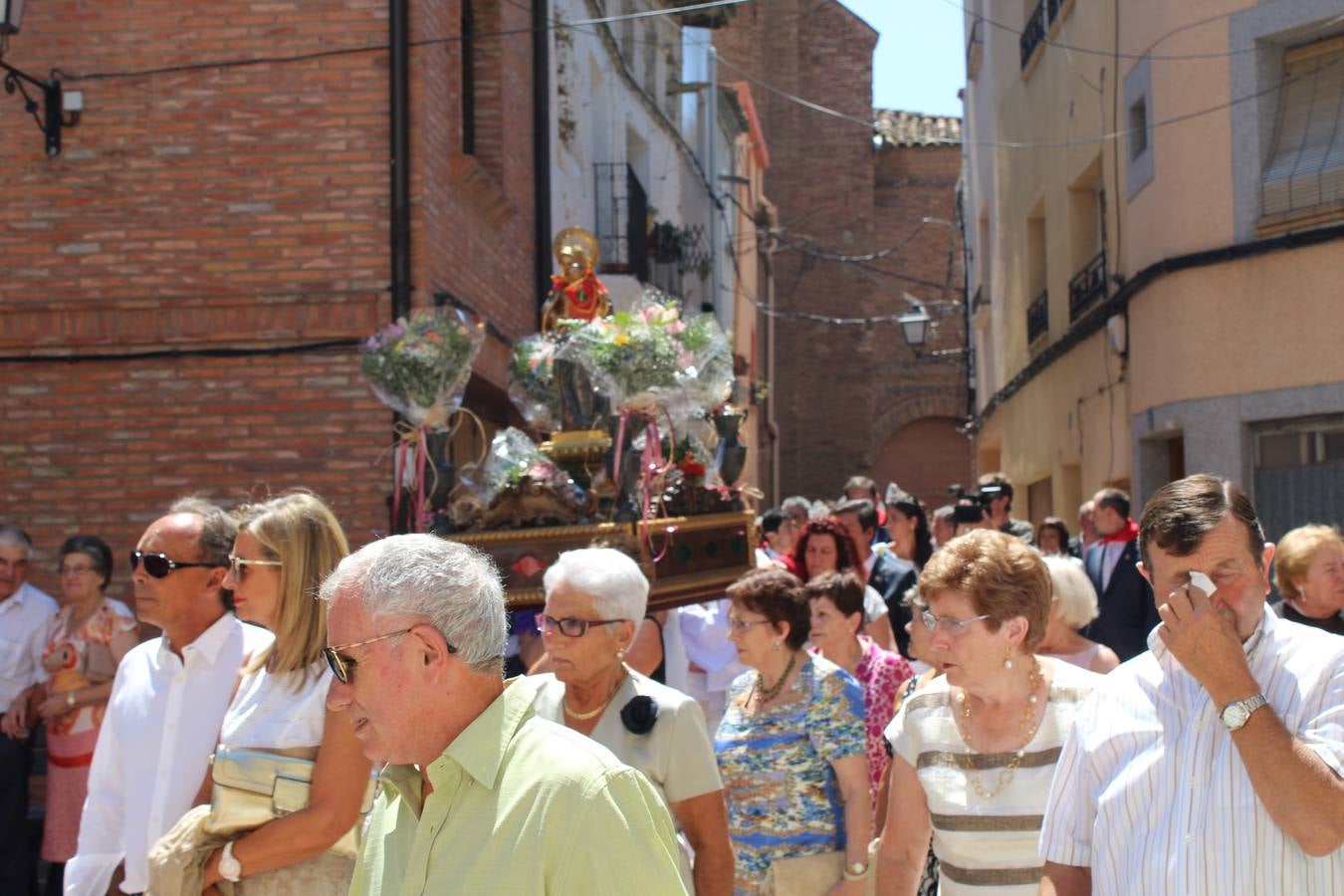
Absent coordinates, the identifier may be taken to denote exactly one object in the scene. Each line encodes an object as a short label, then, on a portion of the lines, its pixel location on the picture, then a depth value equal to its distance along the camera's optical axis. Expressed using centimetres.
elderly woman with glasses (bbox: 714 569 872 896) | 478
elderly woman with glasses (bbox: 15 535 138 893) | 775
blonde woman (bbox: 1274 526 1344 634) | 660
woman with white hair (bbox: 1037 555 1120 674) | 570
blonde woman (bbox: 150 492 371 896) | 389
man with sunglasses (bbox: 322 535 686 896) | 248
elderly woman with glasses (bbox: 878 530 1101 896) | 387
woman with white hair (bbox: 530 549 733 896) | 415
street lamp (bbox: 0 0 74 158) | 1066
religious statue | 807
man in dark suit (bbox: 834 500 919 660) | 878
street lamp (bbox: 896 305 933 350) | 2170
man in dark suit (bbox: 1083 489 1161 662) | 886
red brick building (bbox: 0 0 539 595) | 1052
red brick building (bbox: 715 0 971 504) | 3300
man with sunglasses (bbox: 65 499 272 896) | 450
